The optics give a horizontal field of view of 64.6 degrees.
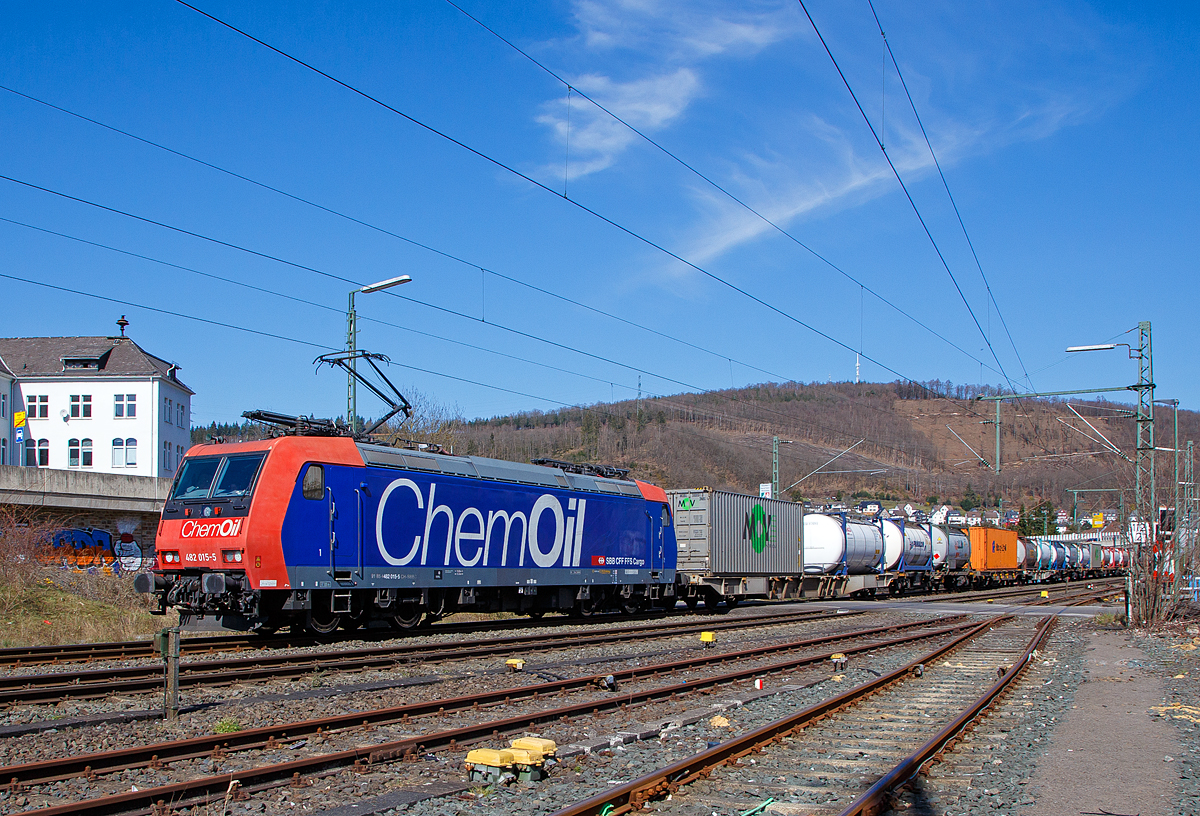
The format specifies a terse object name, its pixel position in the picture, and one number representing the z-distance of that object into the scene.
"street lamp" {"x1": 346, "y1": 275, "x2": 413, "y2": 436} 19.25
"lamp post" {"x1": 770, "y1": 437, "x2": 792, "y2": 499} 39.39
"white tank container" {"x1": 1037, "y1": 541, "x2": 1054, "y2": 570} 63.10
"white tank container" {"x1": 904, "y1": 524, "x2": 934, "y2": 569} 41.94
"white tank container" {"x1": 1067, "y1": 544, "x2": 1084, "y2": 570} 70.56
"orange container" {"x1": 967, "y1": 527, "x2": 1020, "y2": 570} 52.44
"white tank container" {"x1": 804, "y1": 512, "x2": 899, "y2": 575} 34.94
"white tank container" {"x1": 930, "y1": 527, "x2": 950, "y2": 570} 46.03
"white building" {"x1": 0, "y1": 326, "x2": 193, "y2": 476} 54.22
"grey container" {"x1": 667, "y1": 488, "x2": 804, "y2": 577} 27.59
